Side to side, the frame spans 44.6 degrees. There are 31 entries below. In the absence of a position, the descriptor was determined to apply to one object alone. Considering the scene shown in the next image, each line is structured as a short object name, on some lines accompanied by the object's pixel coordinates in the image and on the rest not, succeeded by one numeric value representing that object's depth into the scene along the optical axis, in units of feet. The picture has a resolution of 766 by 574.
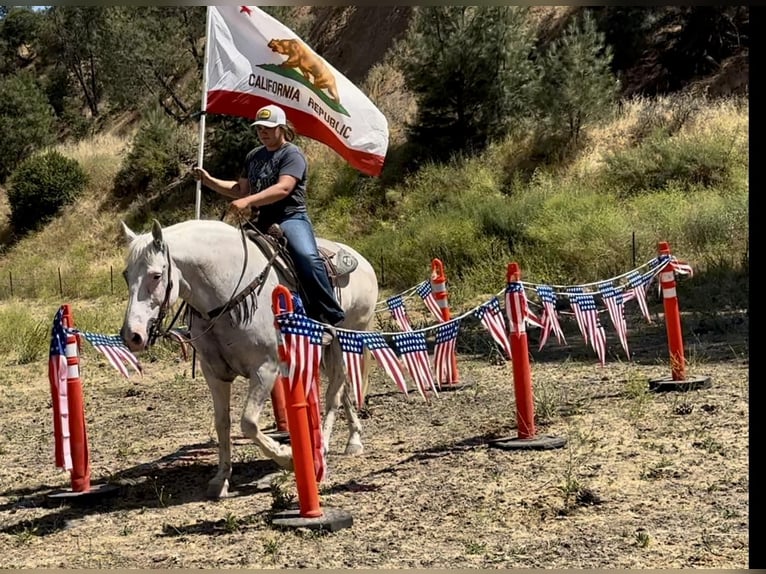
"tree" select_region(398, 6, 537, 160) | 97.91
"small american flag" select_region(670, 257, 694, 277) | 33.86
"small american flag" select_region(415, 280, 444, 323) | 37.26
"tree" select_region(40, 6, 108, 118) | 172.14
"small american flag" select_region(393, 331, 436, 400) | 22.94
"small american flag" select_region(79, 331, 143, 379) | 23.16
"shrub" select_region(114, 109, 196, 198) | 126.72
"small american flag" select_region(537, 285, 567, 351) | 28.53
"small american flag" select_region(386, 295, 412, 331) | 34.96
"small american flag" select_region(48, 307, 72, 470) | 21.98
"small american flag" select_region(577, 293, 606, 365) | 29.25
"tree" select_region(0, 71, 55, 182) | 147.95
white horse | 19.47
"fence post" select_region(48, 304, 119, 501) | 22.38
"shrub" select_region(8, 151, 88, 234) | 128.36
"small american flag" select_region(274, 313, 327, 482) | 18.80
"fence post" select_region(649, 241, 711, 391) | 30.81
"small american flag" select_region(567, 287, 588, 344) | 29.04
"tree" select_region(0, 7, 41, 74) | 201.05
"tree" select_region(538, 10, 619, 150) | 92.94
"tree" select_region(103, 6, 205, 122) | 143.95
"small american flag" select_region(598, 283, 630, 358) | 30.14
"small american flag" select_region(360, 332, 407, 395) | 21.67
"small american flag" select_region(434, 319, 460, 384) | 25.52
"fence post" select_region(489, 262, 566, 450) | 25.33
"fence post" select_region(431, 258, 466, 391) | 36.99
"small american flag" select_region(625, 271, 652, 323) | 31.81
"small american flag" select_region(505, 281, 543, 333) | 25.35
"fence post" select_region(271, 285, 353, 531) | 18.85
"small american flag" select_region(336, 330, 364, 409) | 21.08
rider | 22.75
